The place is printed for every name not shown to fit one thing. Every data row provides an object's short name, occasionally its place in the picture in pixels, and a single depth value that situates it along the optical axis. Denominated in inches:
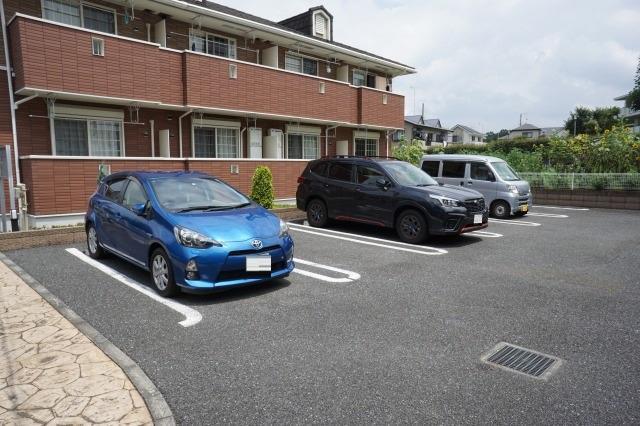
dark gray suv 303.0
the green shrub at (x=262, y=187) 433.4
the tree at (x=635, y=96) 1491.8
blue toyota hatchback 181.0
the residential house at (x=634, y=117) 1937.5
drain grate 125.8
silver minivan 466.6
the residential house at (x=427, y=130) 1982.0
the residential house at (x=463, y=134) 2687.7
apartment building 356.2
